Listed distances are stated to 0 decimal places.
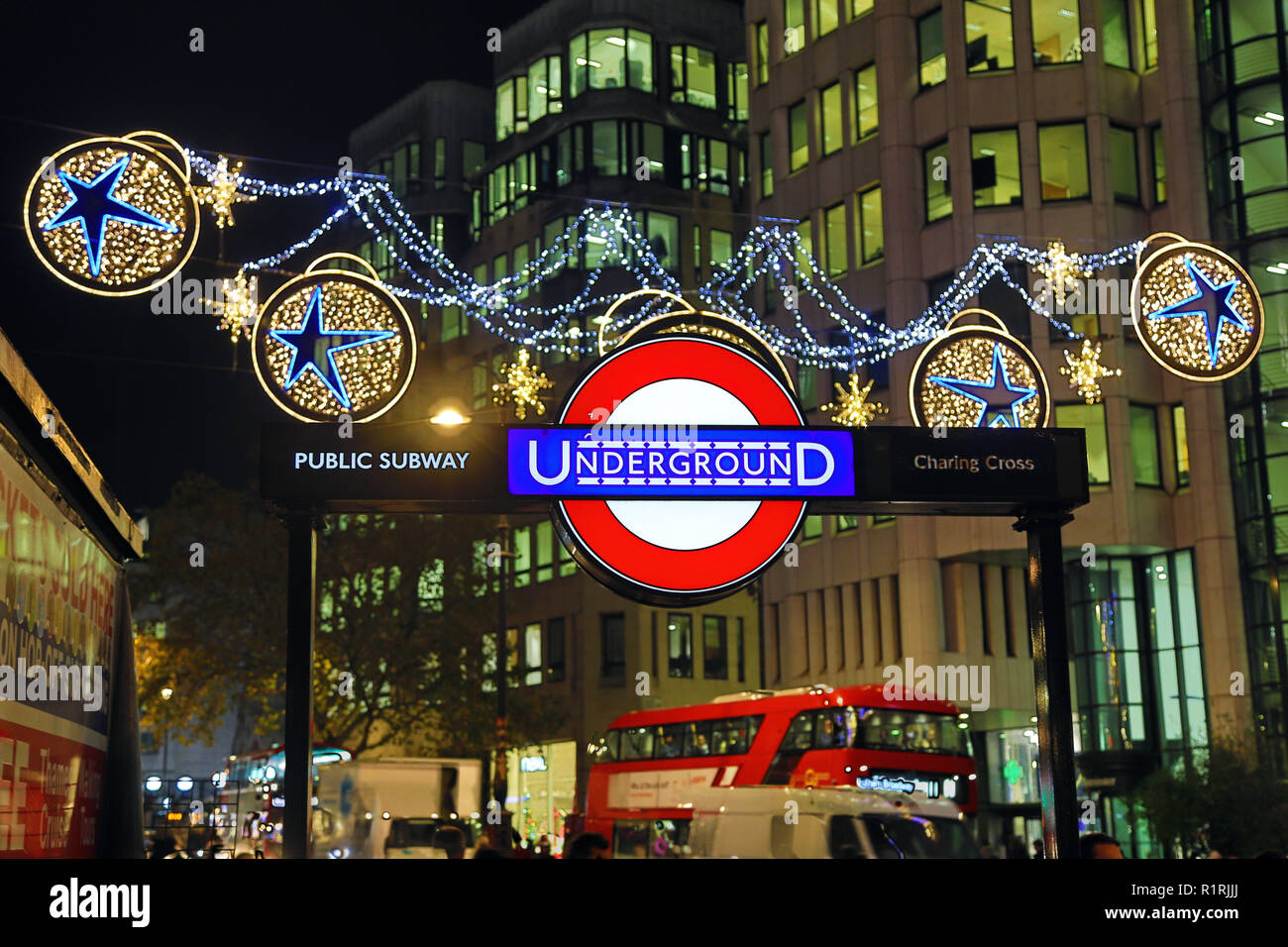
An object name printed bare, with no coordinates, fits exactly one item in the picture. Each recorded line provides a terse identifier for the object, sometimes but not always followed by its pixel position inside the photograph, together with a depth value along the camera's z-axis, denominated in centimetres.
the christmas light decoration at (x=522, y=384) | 1639
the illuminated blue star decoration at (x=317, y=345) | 1097
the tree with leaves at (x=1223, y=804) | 3494
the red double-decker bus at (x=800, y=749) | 3180
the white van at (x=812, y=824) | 1584
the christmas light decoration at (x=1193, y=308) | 1419
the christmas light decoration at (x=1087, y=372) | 2131
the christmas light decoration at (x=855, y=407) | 2148
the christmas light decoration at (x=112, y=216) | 1105
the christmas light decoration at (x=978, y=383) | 1249
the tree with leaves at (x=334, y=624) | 4309
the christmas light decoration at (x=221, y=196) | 1457
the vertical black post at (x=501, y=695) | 3625
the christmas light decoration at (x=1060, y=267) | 2136
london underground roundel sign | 767
